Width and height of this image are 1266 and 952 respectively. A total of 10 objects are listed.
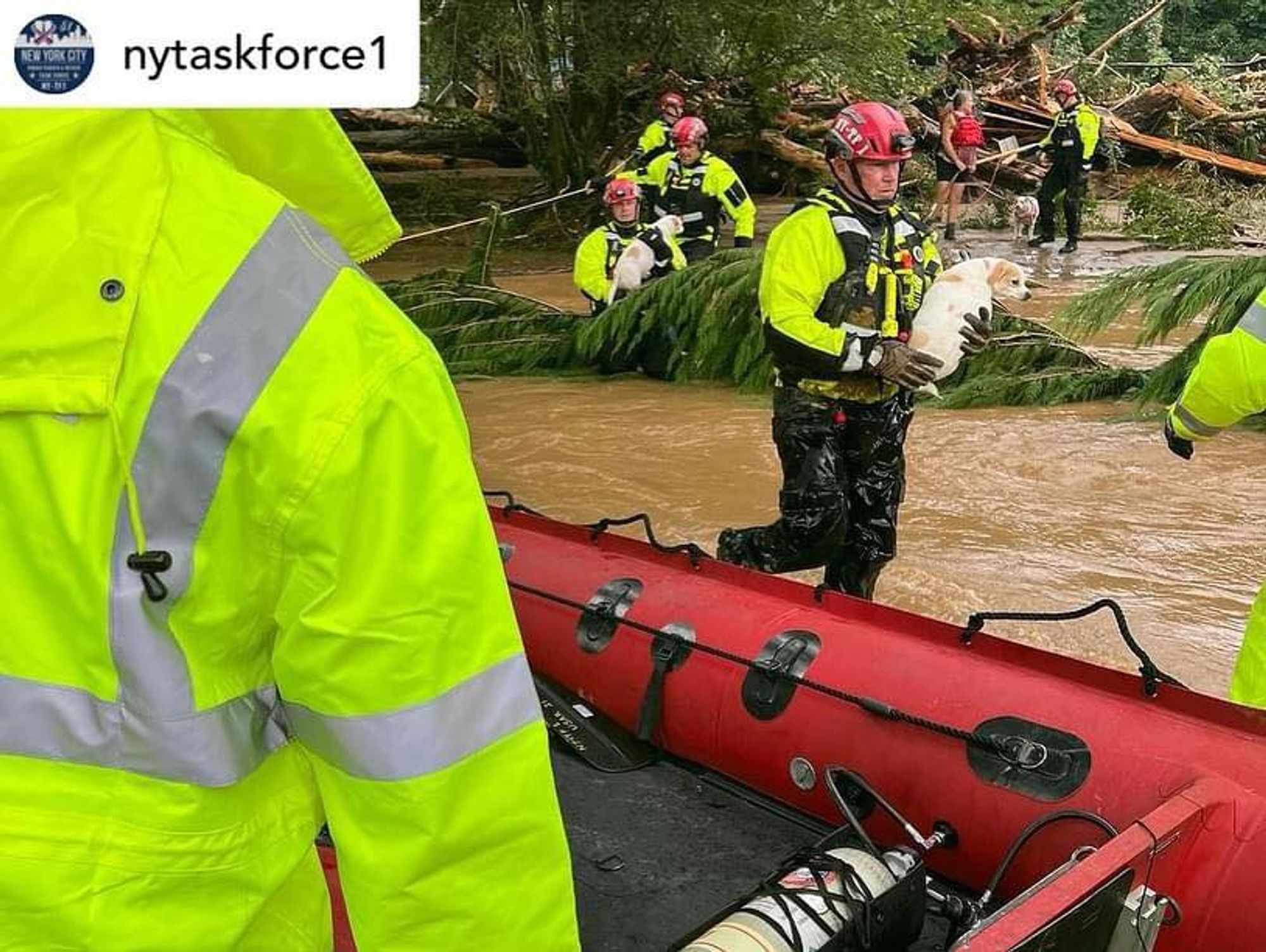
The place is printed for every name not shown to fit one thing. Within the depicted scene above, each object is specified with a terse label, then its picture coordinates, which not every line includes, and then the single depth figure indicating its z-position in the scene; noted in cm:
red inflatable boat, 191
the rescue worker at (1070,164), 1258
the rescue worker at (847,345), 363
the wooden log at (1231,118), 1585
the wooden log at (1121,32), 1509
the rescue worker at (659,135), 930
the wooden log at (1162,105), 1641
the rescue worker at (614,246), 794
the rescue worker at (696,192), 877
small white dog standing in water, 1265
